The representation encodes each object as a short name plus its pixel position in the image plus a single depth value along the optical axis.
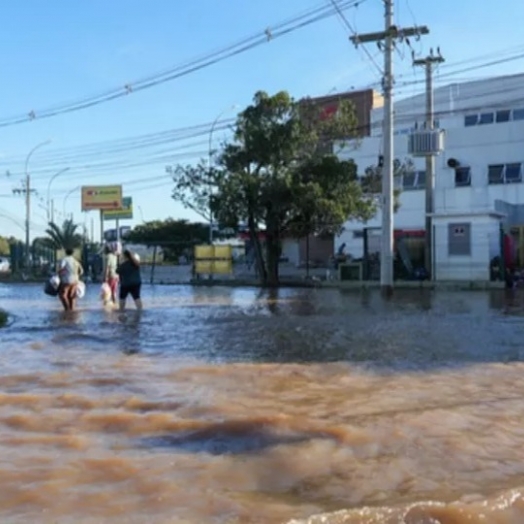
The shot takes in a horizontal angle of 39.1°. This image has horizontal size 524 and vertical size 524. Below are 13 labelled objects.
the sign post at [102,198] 51.16
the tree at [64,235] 46.74
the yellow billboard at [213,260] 33.66
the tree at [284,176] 29.06
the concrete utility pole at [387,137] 24.39
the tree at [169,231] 66.82
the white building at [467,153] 39.94
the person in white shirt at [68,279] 16.55
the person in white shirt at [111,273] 18.50
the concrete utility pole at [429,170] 28.83
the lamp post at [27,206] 47.69
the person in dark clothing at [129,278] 16.78
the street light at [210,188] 30.98
